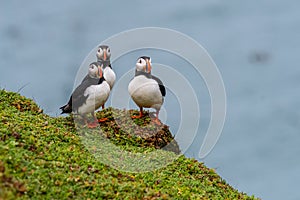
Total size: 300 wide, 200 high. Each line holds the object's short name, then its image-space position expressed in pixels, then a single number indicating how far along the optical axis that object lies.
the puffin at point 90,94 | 11.61
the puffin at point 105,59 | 14.03
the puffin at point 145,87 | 12.19
